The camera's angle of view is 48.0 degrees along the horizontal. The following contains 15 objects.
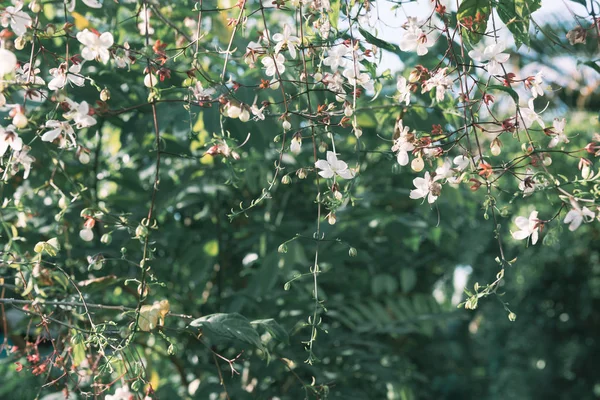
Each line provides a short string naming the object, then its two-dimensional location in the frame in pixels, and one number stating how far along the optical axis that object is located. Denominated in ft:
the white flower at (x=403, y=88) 2.53
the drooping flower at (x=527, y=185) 2.37
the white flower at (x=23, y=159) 2.33
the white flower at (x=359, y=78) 2.57
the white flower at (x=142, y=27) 3.01
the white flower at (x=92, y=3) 2.27
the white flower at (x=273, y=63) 2.58
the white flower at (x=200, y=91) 2.55
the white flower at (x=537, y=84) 2.50
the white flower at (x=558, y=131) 2.34
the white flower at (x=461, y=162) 2.34
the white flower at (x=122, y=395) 2.52
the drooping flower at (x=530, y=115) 2.47
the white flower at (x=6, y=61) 1.90
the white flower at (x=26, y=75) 2.40
